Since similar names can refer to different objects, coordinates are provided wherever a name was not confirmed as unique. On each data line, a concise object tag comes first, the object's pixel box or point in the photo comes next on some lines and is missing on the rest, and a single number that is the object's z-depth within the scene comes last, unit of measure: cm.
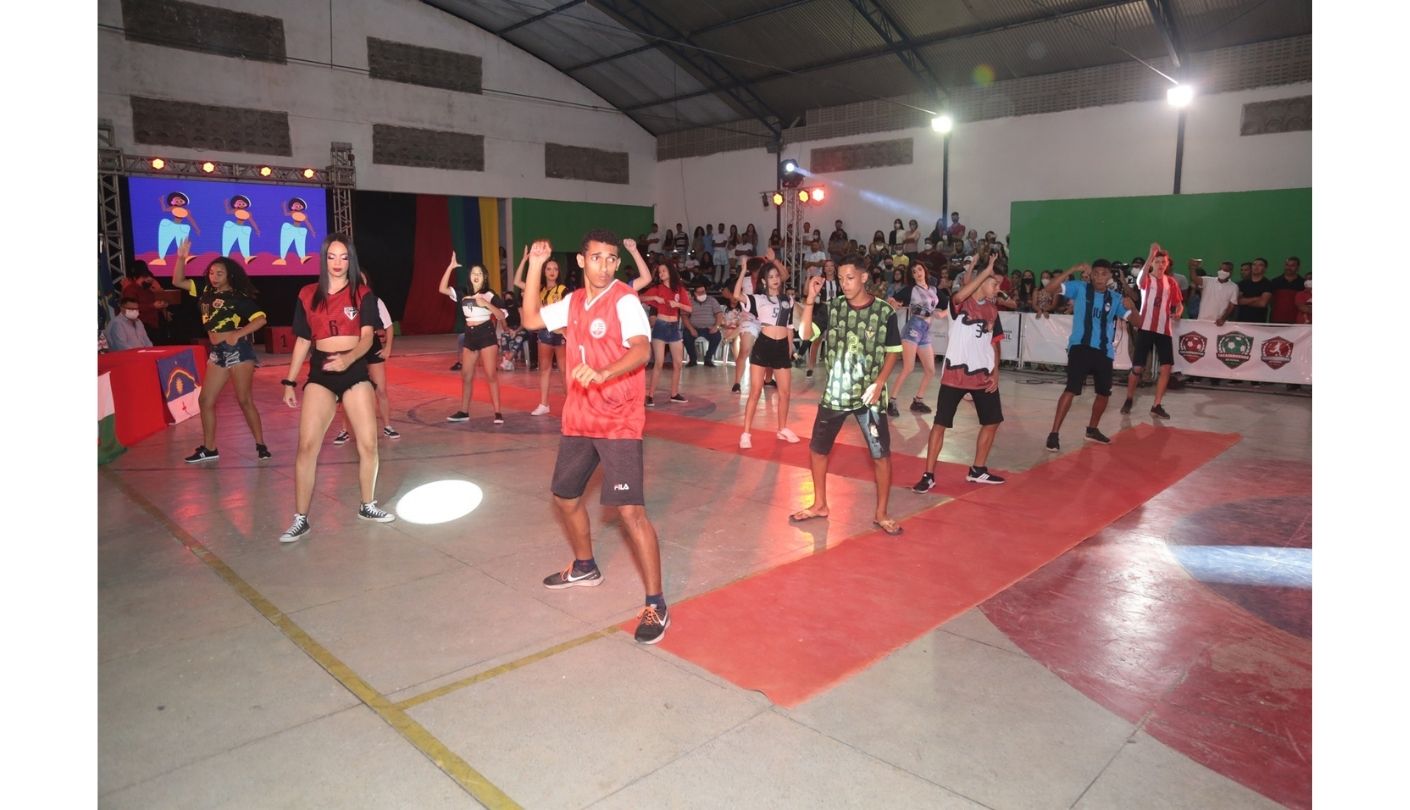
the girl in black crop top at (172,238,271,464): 721
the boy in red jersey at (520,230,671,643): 398
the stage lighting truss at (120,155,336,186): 1798
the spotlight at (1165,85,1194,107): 1416
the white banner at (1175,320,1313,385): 1252
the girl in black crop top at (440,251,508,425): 926
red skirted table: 856
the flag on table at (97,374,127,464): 769
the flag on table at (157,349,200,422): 977
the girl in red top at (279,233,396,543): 541
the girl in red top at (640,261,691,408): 1079
